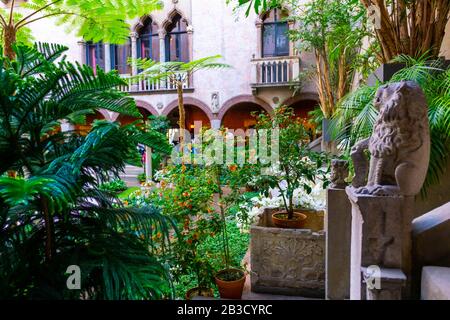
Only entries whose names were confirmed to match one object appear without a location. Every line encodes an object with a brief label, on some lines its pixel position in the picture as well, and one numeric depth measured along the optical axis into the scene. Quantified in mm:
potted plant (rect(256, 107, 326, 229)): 3004
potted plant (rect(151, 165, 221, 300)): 2498
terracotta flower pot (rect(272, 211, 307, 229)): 3117
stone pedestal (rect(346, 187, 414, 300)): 1341
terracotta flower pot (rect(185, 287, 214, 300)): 2631
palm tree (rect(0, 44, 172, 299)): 1319
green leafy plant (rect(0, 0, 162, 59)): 3369
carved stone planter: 2684
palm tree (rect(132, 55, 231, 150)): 7086
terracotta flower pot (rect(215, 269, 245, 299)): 2619
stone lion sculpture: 1344
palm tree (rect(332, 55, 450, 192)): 2104
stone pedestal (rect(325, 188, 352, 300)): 2236
